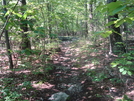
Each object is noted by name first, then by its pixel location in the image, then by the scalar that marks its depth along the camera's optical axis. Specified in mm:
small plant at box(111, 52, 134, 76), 2307
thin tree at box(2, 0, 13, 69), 4950
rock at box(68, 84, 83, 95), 4025
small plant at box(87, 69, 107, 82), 4127
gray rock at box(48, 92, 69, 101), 3565
